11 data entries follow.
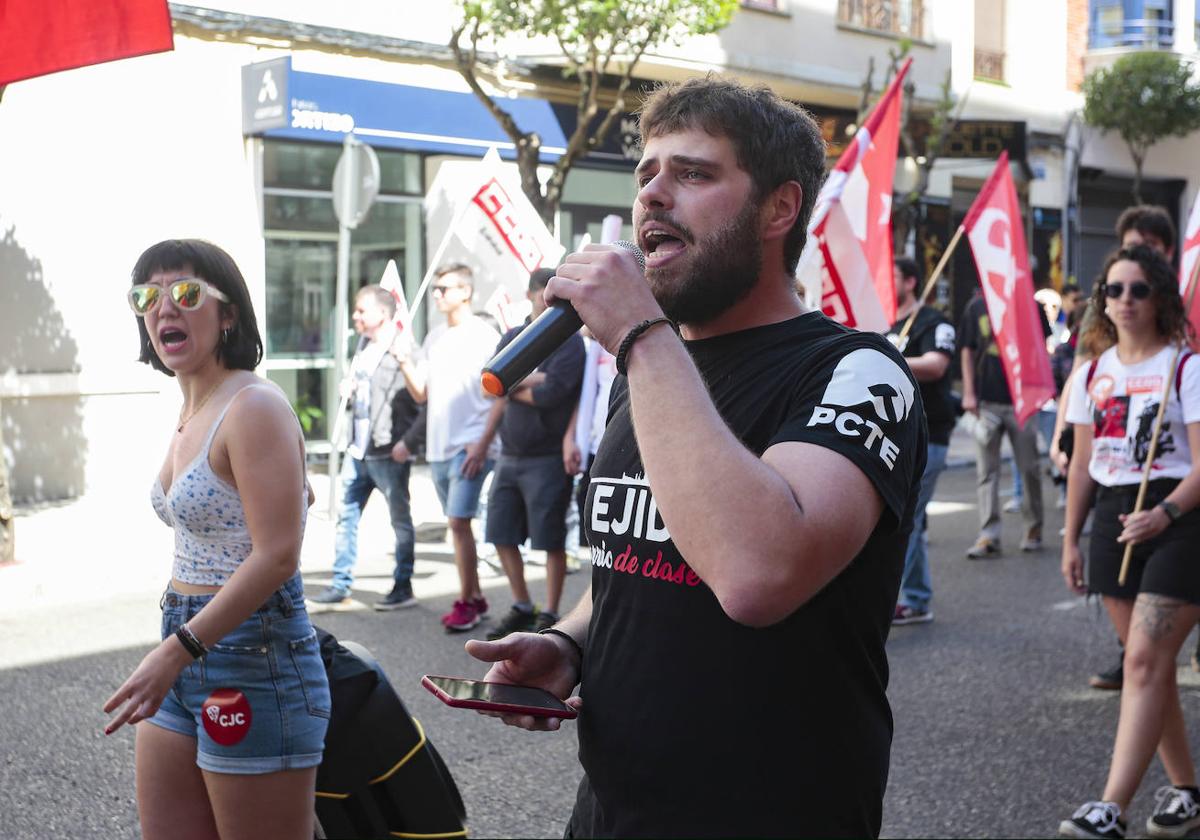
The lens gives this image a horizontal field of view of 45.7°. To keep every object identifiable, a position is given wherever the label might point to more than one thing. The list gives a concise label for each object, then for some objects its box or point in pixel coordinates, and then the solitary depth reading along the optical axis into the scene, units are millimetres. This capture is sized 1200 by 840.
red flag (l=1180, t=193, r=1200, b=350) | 5934
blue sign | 14945
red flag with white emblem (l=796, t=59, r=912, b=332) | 7840
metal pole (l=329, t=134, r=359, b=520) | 10750
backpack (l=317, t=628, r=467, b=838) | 3352
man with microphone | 1778
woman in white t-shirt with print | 4680
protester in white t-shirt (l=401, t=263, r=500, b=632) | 7945
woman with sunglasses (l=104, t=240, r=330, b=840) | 2934
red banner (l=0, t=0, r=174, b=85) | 4691
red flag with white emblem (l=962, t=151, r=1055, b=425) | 9438
